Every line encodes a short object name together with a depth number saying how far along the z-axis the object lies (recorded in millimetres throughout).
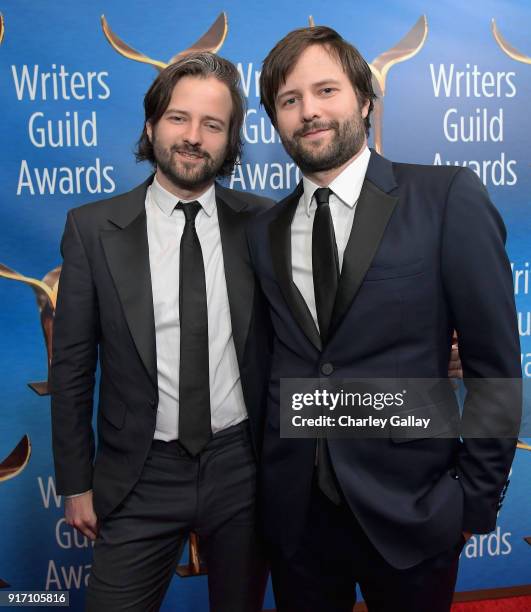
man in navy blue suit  1412
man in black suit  1682
